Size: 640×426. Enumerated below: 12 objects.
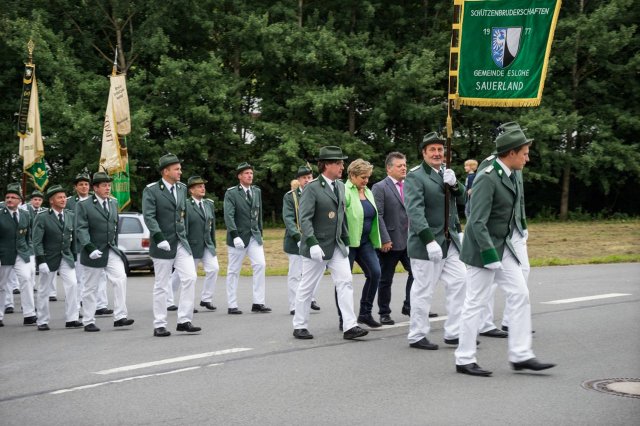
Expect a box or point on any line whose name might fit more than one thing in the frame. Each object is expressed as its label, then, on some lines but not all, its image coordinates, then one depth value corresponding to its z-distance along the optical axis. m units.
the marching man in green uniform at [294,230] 13.14
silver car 21.23
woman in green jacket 11.10
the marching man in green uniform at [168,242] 10.98
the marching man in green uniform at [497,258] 7.89
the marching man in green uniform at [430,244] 9.38
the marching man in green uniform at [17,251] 12.89
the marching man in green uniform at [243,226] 13.55
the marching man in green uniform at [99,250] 11.81
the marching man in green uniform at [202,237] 13.70
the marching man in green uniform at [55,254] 12.26
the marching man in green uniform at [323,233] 10.22
